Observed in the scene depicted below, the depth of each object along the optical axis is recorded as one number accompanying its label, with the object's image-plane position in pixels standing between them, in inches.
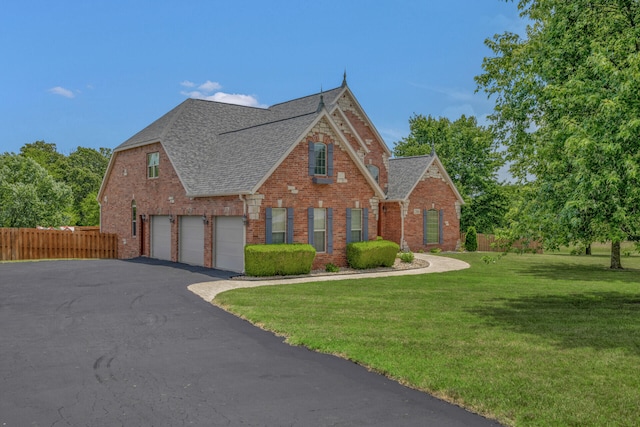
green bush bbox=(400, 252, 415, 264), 1077.2
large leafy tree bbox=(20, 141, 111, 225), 2298.2
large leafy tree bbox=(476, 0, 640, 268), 406.6
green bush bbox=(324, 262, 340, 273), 923.4
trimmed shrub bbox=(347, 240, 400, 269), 946.1
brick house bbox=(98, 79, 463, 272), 882.1
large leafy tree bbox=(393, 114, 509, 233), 1935.3
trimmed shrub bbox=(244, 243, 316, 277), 818.2
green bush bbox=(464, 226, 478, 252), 1551.4
